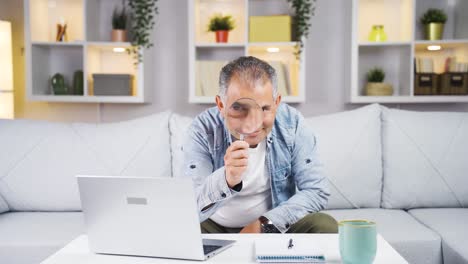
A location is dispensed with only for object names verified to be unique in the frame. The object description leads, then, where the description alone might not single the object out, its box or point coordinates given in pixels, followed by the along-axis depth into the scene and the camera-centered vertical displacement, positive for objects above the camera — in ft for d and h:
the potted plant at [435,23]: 10.85 +1.21
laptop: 4.11 -1.02
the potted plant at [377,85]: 10.97 -0.01
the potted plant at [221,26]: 11.11 +1.19
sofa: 8.27 -1.14
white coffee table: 4.31 -1.38
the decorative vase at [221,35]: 11.10 +1.01
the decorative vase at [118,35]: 11.29 +1.03
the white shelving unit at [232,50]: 10.87 +0.72
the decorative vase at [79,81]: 11.28 +0.09
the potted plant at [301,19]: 10.69 +1.28
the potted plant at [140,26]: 10.95 +1.20
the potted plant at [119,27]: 11.30 +1.21
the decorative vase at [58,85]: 11.33 +0.01
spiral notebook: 4.23 -1.32
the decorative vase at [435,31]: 10.86 +1.06
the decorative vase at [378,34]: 11.11 +1.02
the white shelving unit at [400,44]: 10.71 +0.80
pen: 4.47 -1.30
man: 5.64 -0.90
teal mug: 3.96 -1.14
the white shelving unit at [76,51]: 11.00 +0.72
